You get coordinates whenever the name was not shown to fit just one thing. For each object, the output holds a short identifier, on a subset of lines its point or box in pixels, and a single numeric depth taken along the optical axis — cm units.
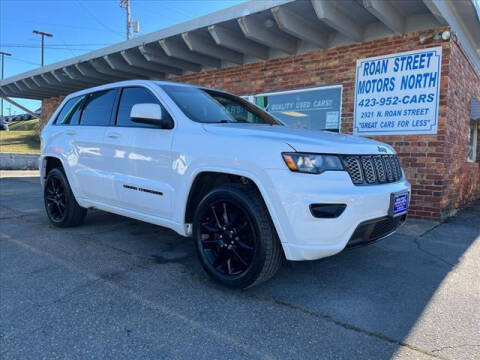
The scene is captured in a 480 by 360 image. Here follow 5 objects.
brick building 573
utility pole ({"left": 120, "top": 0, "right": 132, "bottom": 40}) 2634
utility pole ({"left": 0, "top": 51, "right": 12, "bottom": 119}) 3988
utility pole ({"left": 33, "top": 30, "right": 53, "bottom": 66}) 3689
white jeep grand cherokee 252
